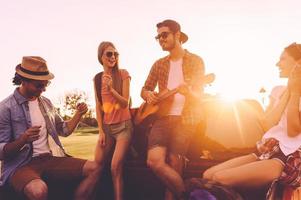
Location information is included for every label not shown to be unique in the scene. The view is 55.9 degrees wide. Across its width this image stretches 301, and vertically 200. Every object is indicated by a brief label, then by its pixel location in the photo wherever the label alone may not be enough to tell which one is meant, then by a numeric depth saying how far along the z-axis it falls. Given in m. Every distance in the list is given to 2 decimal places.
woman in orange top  3.73
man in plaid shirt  3.49
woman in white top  2.54
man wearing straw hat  3.07
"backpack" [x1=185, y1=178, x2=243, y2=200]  2.55
